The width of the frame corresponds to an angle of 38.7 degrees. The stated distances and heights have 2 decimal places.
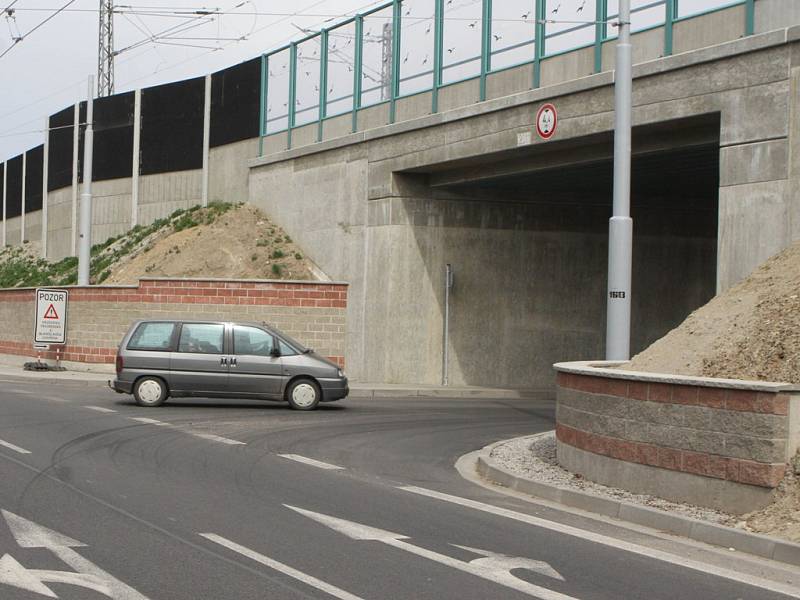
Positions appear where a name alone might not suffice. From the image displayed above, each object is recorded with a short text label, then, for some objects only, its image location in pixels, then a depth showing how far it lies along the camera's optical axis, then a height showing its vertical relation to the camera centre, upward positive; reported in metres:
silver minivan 19.47 -0.93
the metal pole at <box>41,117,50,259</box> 48.32 +5.73
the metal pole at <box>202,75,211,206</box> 35.09 +5.71
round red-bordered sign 20.78 +3.66
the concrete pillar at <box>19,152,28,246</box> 53.12 +6.18
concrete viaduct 22.67 +2.25
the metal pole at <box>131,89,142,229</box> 38.53 +5.42
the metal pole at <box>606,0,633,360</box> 13.64 +1.17
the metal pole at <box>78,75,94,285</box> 29.80 +2.48
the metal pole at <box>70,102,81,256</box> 44.34 +4.59
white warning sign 28.83 -0.27
